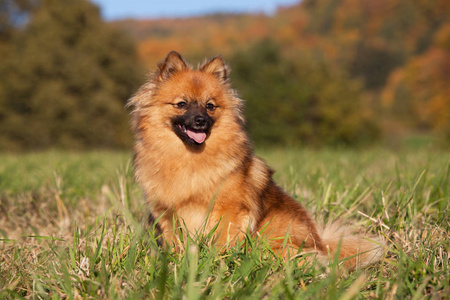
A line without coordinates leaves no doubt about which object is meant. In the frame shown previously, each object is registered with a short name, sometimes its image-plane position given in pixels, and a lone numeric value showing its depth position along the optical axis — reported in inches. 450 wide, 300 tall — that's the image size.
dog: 110.4
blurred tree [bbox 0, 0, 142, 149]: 873.5
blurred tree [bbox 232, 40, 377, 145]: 1037.2
